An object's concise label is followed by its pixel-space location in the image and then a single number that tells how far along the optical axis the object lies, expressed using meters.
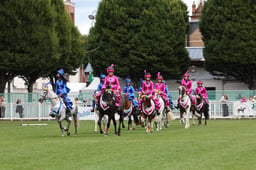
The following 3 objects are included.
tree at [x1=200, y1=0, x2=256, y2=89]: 63.62
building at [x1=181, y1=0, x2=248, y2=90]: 71.00
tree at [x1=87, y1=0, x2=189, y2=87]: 67.50
